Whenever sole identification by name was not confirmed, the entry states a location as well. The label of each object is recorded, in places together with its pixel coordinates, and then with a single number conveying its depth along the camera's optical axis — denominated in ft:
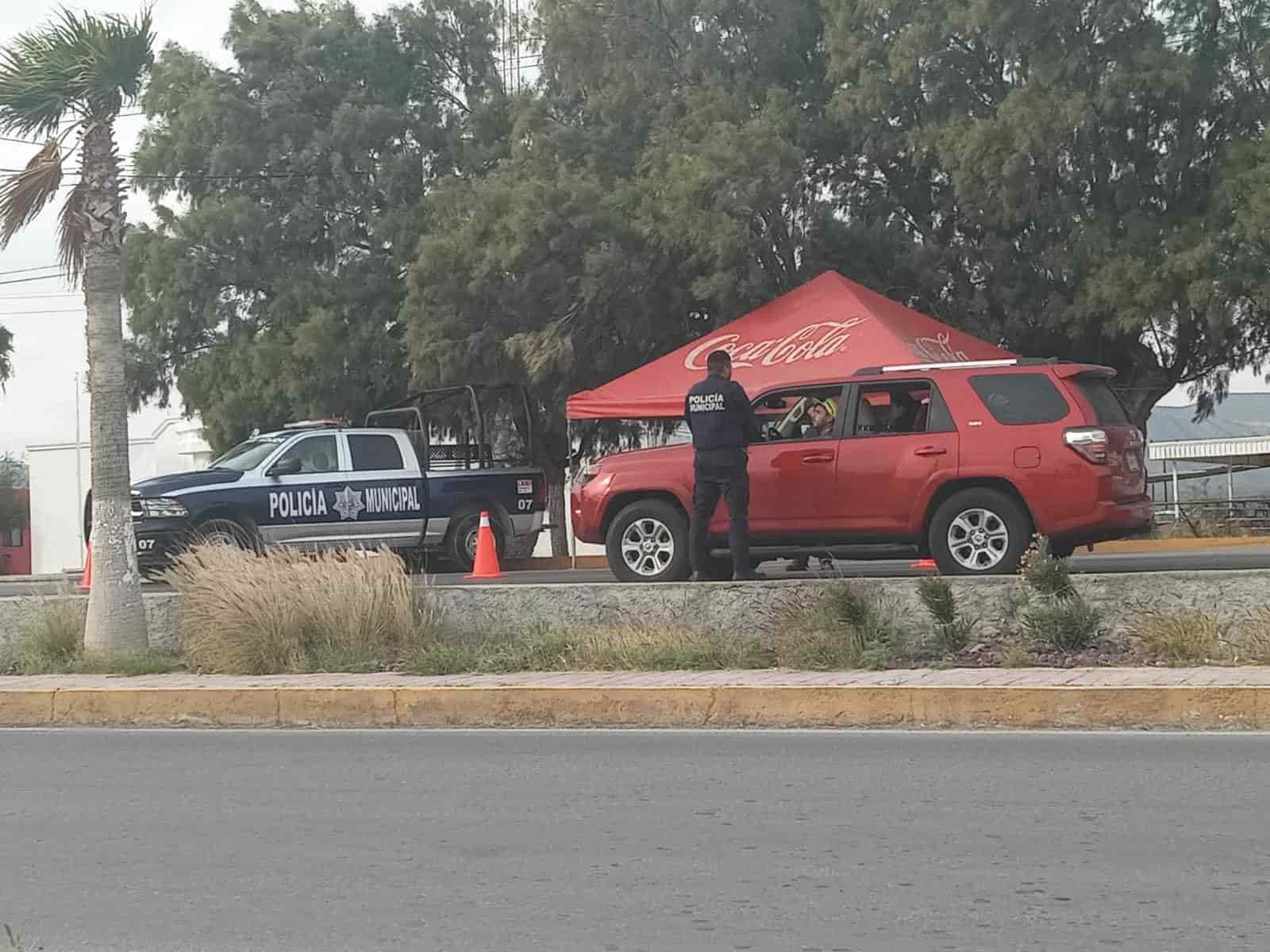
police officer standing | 41.37
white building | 162.61
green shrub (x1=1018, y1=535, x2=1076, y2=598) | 35.63
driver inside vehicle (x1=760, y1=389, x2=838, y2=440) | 44.93
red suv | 42.01
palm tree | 41.19
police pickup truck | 60.44
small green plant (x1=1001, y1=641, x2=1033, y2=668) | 34.76
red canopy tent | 69.51
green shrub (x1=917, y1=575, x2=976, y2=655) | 35.83
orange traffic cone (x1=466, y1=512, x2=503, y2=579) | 62.64
